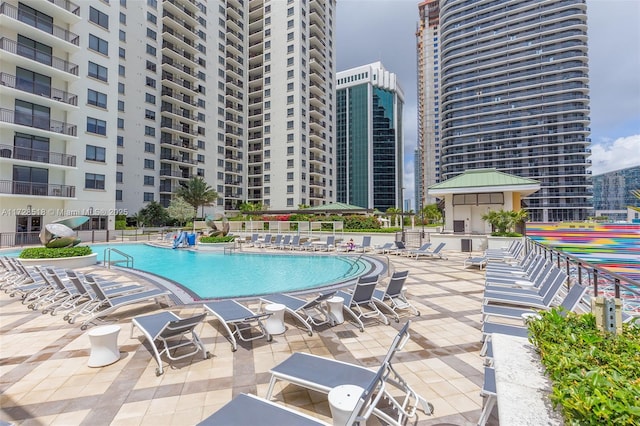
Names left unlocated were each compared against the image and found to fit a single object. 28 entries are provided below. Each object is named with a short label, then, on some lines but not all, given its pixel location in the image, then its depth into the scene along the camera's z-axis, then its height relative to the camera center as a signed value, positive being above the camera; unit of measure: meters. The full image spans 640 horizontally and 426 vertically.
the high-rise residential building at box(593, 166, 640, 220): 113.41 +12.05
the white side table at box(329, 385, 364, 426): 2.59 -1.61
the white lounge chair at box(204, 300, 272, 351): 5.12 -1.70
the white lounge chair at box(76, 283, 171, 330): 6.00 -1.74
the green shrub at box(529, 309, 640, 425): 1.47 -0.93
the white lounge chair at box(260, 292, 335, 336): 5.85 -1.75
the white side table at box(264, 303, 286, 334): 5.49 -1.88
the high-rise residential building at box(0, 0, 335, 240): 24.72 +14.01
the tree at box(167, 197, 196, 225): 39.66 +1.03
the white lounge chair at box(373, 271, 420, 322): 6.64 -1.76
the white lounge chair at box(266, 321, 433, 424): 3.06 -1.70
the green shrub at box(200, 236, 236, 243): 21.27 -1.51
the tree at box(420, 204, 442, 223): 57.88 +0.77
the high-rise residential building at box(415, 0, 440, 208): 111.06 +46.69
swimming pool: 10.83 -2.41
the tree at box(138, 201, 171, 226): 38.28 +0.37
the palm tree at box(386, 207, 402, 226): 34.01 +0.34
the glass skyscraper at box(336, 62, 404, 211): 112.44 +30.74
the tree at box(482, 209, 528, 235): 18.25 -0.06
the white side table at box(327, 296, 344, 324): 6.07 -1.84
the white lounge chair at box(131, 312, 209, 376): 4.21 -1.67
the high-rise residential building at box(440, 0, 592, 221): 69.31 +30.04
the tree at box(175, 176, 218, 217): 41.69 +3.41
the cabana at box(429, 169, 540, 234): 21.62 +1.66
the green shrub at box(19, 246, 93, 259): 12.38 -1.45
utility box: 2.49 -0.79
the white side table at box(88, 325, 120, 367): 4.32 -1.86
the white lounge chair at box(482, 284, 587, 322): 4.84 -1.56
